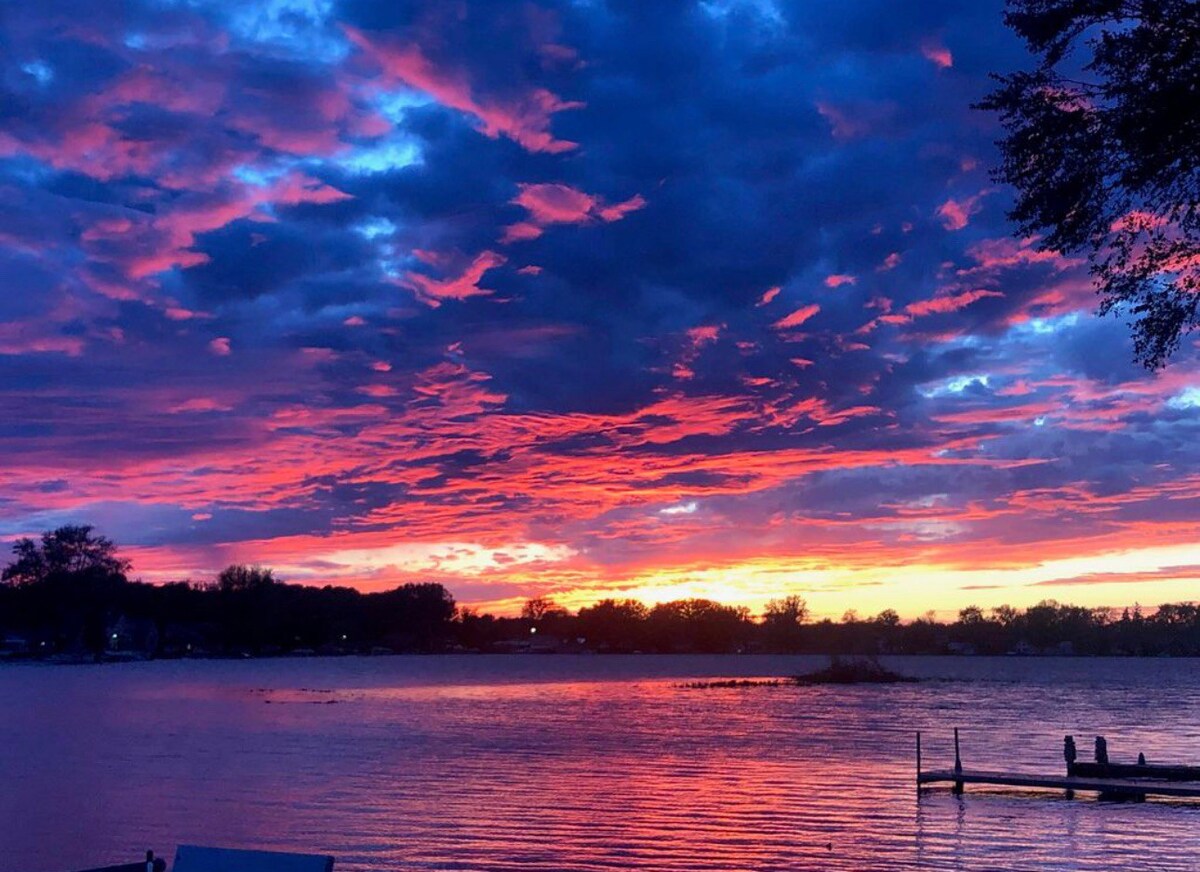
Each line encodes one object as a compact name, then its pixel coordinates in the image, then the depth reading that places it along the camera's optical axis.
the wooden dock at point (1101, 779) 41.62
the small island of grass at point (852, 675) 179.62
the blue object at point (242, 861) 12.11
